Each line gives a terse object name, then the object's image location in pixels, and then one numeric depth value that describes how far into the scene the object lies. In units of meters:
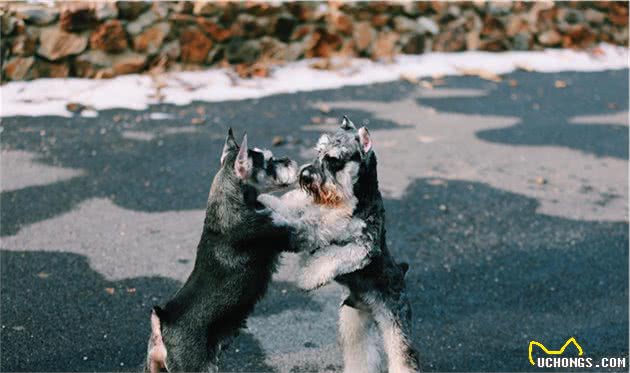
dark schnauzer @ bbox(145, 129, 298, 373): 4.21
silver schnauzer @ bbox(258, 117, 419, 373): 4.52
